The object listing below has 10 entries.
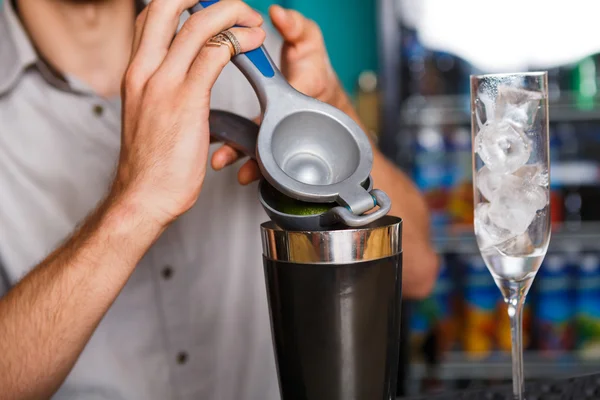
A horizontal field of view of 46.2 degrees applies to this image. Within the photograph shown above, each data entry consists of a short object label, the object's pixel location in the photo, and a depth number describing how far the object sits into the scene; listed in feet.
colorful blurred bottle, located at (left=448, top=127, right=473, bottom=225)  8.85
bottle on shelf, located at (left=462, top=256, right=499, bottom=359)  8.91
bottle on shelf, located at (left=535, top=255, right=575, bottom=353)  8.85
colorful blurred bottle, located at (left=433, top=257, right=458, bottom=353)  9.04
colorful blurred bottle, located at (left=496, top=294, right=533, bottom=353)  8.84
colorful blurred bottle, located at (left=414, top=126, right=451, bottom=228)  8.86
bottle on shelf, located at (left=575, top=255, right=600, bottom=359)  8.81
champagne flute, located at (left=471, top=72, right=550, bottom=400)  2.33
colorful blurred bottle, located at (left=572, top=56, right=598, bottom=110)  8.57
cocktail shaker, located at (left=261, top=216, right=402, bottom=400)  2.02
